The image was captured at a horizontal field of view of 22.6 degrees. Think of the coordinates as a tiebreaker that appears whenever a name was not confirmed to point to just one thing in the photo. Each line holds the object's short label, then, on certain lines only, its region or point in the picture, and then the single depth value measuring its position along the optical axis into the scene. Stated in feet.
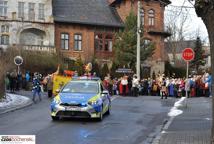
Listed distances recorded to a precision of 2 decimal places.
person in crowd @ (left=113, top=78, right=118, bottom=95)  118.62
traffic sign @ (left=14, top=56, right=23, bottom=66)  115.65
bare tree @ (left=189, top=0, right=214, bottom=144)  35.96
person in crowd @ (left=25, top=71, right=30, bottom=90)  129.78
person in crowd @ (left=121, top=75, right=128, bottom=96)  113.91
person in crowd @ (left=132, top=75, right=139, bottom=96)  113.29
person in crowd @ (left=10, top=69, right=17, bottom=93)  115.14
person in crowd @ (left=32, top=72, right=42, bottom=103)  90.05
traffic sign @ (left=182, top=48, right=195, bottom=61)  82.33
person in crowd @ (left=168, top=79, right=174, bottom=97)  115.98
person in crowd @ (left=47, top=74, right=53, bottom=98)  101.45
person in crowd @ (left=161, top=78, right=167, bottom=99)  104.99
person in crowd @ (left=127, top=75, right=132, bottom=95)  115.14
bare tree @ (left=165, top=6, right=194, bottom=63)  276.00
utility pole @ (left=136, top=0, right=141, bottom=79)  133.91
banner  103.67
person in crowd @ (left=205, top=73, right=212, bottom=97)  109.40
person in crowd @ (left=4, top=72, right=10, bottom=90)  114.53
